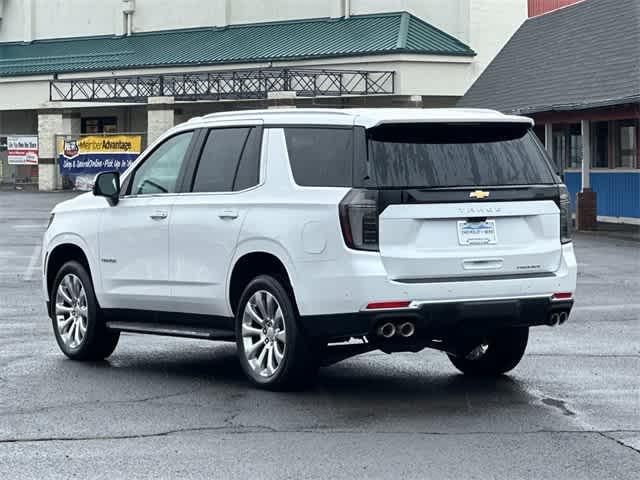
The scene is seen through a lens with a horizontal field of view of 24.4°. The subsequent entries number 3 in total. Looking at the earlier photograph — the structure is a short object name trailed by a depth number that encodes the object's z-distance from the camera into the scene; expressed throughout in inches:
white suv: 374.9
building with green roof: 2455.7
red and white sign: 2667.3
